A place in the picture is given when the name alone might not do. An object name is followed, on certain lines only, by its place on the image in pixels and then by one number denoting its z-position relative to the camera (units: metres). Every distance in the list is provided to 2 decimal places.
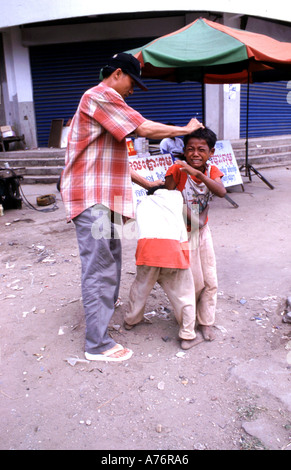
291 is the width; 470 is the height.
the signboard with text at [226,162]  7.12
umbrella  5.45
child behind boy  2.55
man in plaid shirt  2.21
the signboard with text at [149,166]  6.10
